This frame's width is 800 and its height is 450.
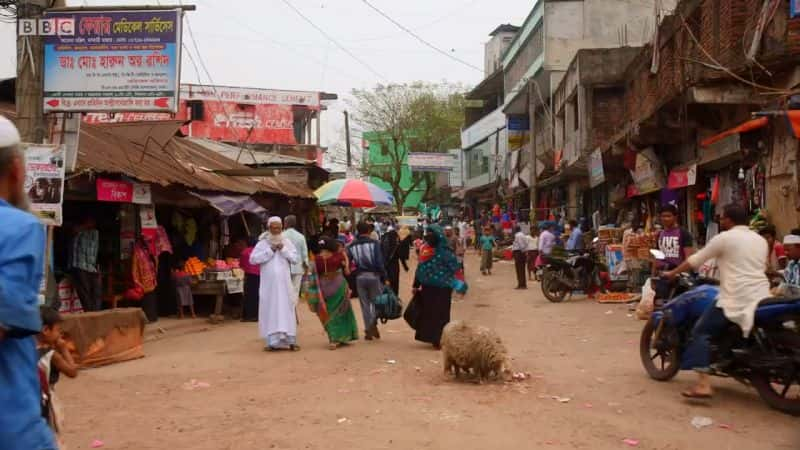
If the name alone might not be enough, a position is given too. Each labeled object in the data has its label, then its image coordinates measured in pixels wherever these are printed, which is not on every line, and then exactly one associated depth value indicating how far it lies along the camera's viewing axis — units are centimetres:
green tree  5556
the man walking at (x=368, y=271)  1098
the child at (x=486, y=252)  2468
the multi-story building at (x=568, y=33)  3158
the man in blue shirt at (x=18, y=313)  225
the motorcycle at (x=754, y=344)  622
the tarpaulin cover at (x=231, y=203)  1419
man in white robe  1043
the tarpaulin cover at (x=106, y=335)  903
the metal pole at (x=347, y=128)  4494
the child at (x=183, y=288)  1398
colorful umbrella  1933
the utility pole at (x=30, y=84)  920
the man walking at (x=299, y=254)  1156
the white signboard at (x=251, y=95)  4091
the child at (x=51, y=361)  340
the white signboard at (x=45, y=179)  834
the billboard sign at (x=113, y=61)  998
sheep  766
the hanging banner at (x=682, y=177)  1575
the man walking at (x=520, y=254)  2005
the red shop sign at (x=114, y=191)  1116
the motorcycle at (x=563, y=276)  1686
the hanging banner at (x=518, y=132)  3747
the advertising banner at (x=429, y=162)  5016
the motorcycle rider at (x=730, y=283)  636
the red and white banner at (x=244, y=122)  4091
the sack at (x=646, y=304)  1258
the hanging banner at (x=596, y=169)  2094
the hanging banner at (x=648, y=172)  1803
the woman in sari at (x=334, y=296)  1057
